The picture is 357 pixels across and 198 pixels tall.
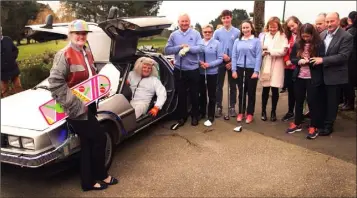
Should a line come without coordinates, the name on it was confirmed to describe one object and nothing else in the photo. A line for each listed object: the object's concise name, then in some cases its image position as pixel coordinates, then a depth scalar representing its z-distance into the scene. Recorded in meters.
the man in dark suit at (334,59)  4.84
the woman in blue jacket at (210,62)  5.64
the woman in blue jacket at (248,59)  5.54
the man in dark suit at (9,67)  5.85
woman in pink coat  5.60
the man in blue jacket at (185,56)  5.36
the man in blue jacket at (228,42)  6.08
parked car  3.35
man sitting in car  5.25
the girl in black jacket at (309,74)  5.01
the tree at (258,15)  11.32
